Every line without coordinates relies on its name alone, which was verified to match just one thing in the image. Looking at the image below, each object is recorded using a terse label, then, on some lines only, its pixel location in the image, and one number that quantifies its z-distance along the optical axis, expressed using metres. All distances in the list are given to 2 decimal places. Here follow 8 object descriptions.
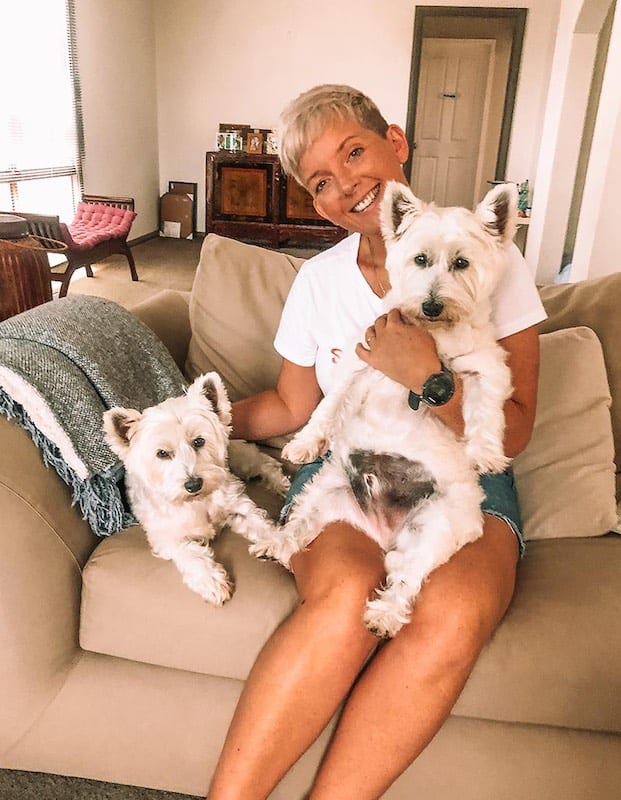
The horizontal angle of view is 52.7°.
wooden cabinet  7.08
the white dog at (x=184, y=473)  1.39
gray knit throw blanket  1.33
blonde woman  1.08
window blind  5.16
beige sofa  1.17
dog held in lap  1.24
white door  8.44
